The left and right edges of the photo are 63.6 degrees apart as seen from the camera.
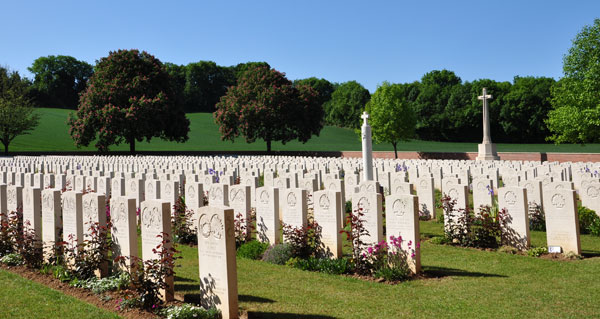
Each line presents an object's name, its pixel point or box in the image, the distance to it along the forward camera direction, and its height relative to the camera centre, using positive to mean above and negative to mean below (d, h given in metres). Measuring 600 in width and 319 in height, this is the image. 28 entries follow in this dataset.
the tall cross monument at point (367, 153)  14.82 +0.13
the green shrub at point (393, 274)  7.12 -1.74
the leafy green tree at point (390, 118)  39.22 +3.11
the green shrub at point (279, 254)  8.35 -1.65
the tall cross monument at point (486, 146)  29.88 +0.45
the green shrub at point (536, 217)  10.88 -1.49
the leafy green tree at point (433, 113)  72.38 +6.43
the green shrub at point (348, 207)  13.30 -1.36
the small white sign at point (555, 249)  8.41 -1.72
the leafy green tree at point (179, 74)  92.67 +17.26
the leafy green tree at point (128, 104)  39.44 +5.05
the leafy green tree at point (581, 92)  29.42 +3.63
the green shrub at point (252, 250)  8.81 -1.64
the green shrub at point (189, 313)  5.39 -1.70
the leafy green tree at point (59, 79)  83.25 +15.49
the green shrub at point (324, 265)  7.63 -1.72
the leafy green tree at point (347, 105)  86.38 +9.66
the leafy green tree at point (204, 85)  94.62 +15.49
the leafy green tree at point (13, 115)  43.91 +4.98
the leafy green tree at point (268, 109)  41.50 +4.45
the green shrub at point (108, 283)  6.51 -1.63
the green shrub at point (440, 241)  9.70 -1.73
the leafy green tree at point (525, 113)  65.19 +5.27
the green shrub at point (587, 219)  10.29 -1.49
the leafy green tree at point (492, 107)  67.38 +6.50
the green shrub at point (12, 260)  8.24 -1.56
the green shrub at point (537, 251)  8.44 -1.76
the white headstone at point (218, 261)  5.55 -1.17
